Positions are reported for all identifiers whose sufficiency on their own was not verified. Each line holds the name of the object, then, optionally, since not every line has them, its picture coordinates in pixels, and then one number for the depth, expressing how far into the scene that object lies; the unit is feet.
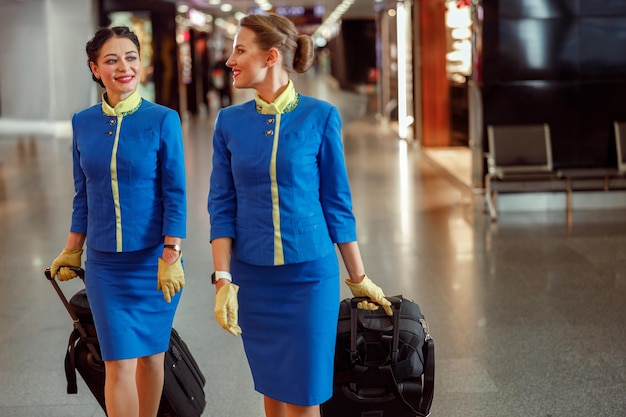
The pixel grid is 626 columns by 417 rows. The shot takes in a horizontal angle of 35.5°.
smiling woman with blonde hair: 9.32
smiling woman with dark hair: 10.69
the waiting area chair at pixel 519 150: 32.86
